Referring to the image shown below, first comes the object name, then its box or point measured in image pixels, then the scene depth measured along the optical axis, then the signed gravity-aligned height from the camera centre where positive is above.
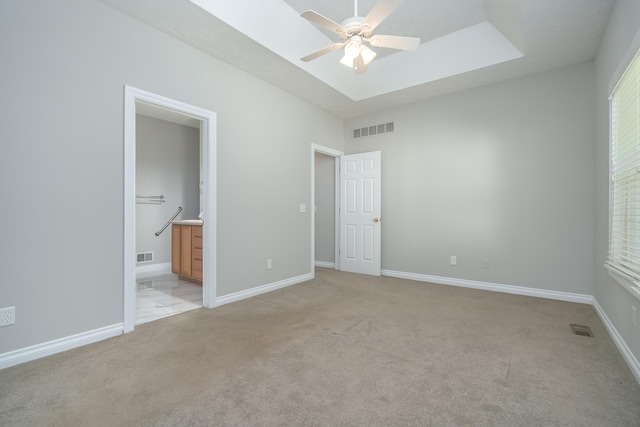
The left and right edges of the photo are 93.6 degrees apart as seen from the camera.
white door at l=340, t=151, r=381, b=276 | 5.12 +0.01
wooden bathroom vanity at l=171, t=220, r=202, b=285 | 4.25 -0.55
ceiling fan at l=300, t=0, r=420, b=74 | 2.13 +1.43
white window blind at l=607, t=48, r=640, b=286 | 2.07 +0.29
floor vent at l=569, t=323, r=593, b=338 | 2.65 -1.06
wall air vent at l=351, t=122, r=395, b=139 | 5.11 +1.47
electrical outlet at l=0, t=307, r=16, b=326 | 2.06 -0.72
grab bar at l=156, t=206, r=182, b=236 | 5.66 -0.24
